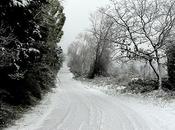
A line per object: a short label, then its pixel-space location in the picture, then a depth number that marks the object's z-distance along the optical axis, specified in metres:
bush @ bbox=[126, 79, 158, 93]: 11.20
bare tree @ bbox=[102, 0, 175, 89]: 10.66
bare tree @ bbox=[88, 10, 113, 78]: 24.53
